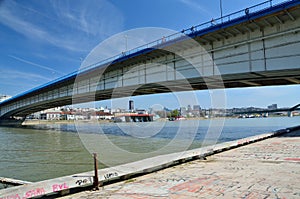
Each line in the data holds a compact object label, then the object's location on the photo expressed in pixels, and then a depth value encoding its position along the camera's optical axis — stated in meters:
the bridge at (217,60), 16.59
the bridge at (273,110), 108.09
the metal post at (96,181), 6.91
